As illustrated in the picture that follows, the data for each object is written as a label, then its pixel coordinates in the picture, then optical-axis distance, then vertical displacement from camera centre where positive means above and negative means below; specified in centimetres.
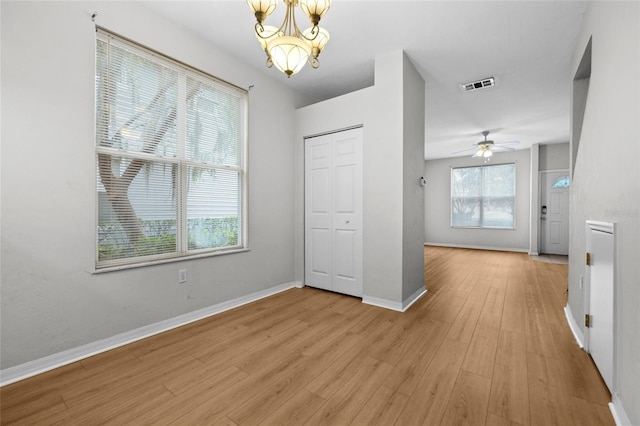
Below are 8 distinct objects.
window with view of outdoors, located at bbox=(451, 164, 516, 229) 748 +48
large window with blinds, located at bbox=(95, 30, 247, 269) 221 +52
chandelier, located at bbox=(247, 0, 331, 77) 157 +117
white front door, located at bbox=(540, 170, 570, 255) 675 +1
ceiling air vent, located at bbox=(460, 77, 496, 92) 365 +186
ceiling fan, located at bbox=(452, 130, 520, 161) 589 +156
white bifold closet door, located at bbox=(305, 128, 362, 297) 345 +0
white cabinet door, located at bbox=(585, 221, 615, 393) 158 -58
